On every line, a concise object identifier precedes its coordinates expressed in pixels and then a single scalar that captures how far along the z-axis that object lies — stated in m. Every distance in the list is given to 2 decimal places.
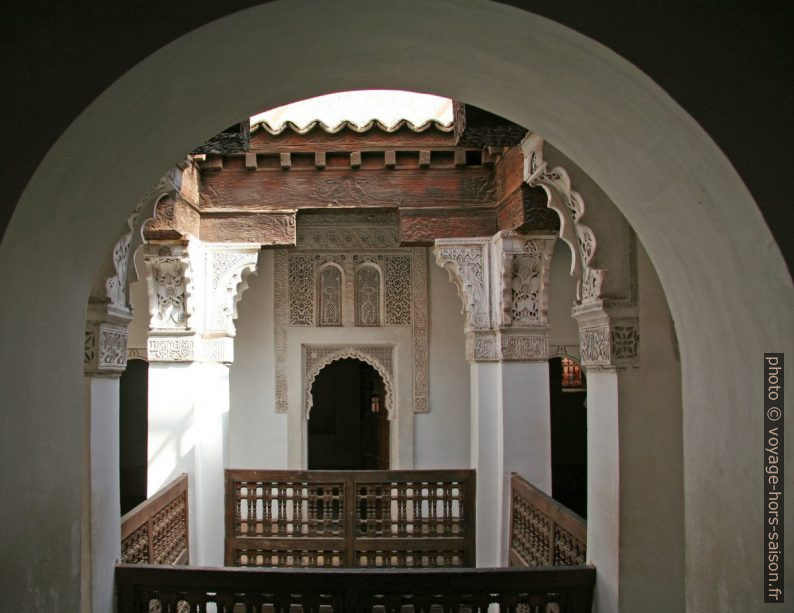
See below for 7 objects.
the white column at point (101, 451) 2.86
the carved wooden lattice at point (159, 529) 3.80
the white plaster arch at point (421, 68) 1.57
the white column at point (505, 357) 5.45
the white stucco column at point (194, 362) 5.44
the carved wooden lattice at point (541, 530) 3.66
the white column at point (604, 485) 2.94
